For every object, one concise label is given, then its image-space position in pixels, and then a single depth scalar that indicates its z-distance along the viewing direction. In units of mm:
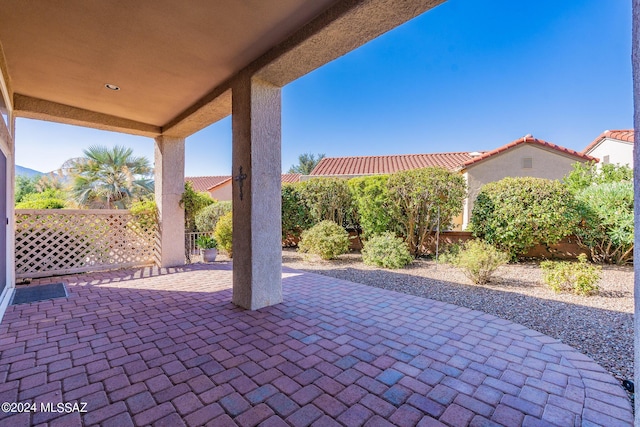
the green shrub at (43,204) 6427
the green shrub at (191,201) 6906
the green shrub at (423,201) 7316
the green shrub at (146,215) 6895
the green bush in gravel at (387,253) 6777
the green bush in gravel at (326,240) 7660
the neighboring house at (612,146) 12595
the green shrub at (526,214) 6594
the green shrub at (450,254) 6804
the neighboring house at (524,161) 12688
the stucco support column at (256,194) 3803
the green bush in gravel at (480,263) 5148
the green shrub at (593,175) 6834
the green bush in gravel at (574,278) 4470
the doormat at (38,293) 4328
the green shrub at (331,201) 9453
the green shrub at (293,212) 9961
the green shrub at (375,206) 8016
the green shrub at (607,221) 5980
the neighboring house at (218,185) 23203
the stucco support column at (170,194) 6641
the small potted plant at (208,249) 7645
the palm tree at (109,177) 12164
